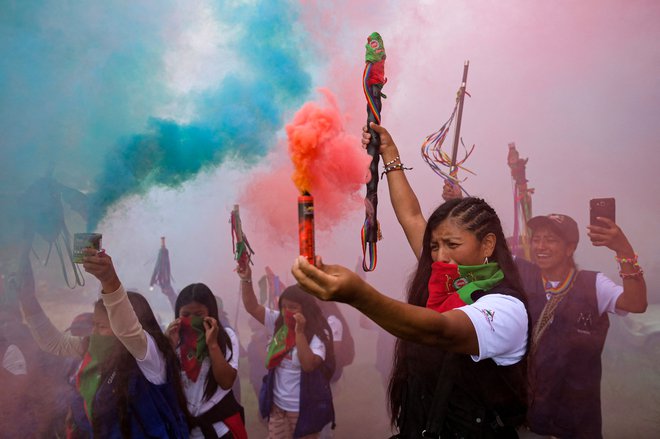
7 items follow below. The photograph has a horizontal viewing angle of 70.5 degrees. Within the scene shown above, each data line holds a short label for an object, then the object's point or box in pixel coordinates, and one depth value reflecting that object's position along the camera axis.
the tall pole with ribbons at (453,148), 3.10
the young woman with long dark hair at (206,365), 3.07
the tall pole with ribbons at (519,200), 5.09
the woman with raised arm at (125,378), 2.60
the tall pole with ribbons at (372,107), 2.20
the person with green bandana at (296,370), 3.74
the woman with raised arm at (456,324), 1.41
